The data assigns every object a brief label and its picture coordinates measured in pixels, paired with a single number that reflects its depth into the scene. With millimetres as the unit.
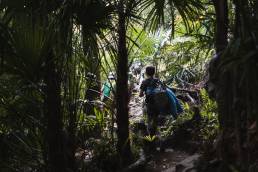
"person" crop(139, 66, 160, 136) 7004
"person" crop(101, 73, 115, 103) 8084
